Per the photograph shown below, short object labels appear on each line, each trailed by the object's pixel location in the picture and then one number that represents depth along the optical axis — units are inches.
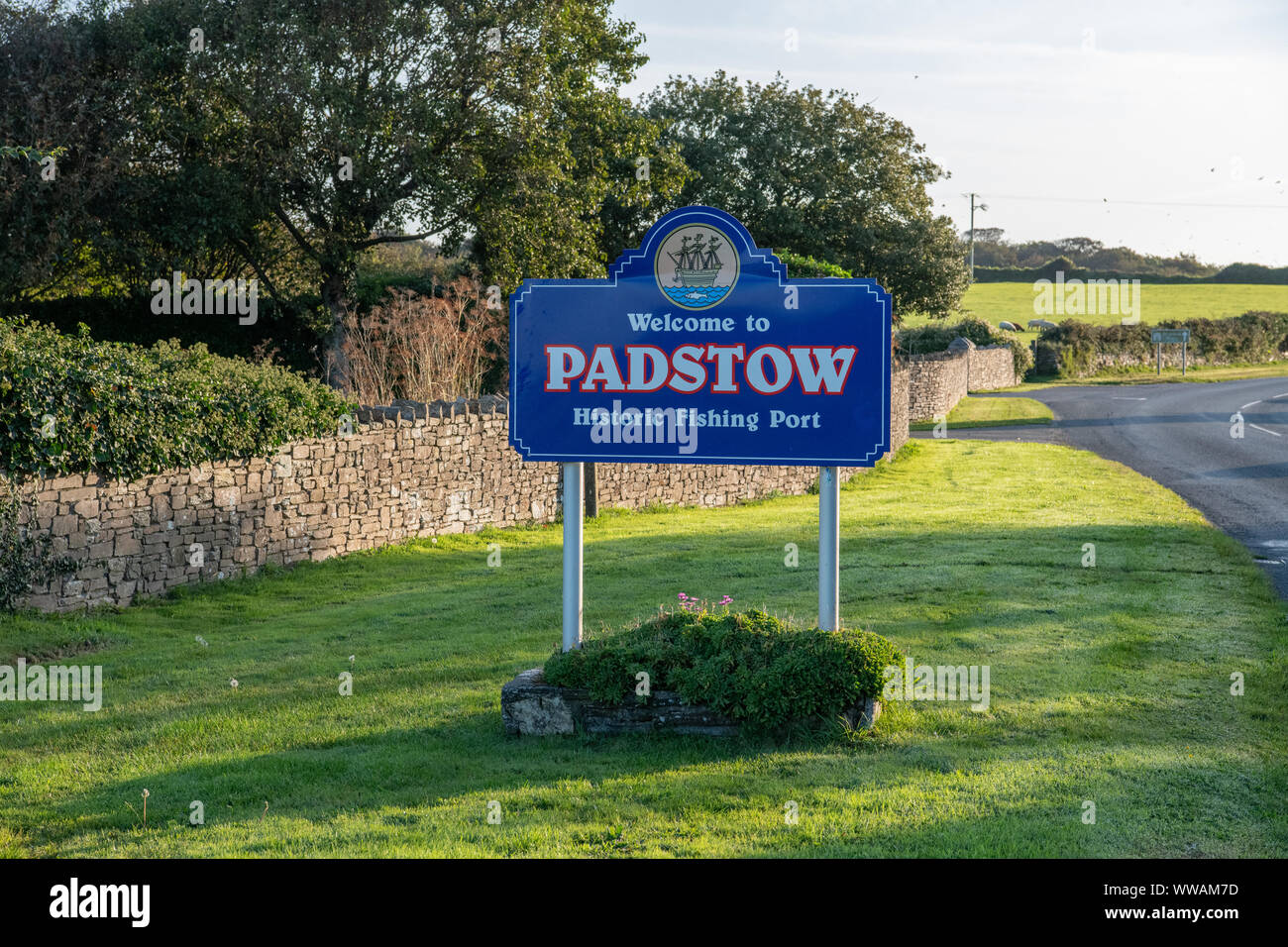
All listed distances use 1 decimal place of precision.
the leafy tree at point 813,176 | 1514.5
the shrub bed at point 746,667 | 253.6
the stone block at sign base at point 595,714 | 259.1
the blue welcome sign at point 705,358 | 275.1
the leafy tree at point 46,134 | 791.1
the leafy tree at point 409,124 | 835.4
